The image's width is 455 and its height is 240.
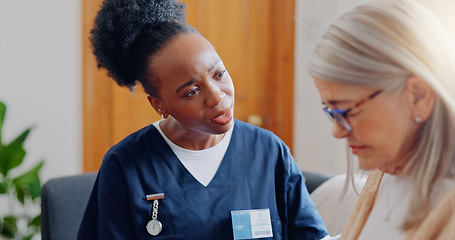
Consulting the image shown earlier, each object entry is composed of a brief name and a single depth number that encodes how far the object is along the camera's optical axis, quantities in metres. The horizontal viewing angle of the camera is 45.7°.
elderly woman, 0.82
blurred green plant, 2.32
